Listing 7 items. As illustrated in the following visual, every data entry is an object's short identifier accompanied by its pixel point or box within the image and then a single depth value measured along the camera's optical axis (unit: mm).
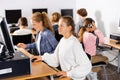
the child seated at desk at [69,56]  1671
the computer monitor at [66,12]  4918
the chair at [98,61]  2690
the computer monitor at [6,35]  1546
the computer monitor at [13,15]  4578
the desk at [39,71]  1523
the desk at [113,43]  3067
